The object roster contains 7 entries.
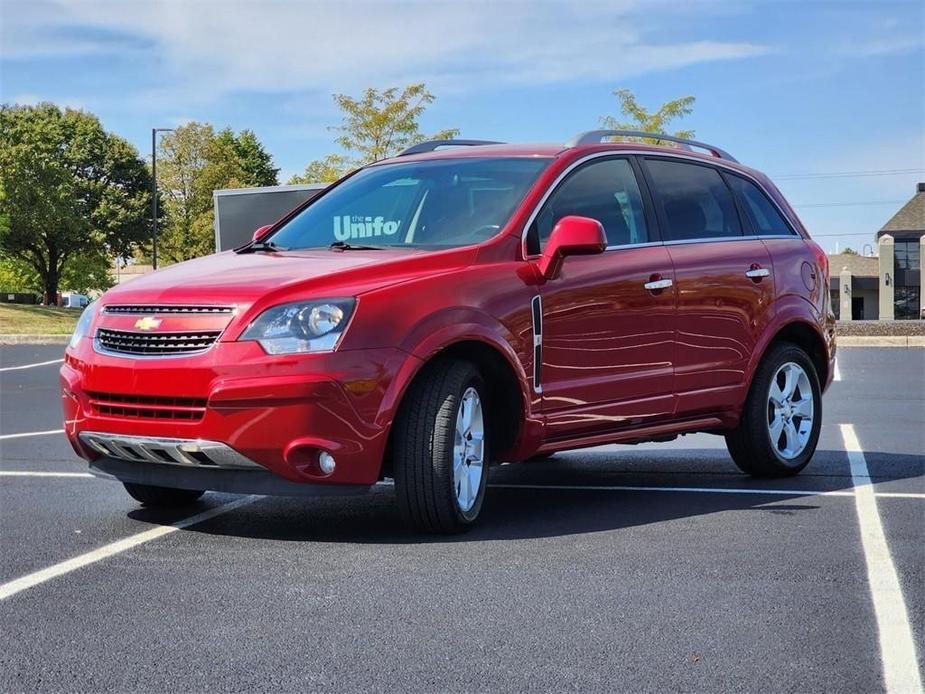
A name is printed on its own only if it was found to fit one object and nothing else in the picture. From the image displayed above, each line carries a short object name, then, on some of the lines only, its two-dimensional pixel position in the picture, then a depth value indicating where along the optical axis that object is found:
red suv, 5.50
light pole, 53.12
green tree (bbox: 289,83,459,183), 41.94
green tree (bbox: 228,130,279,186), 90.38
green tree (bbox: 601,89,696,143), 41.75
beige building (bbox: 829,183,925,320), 71.81
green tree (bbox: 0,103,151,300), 59.47
